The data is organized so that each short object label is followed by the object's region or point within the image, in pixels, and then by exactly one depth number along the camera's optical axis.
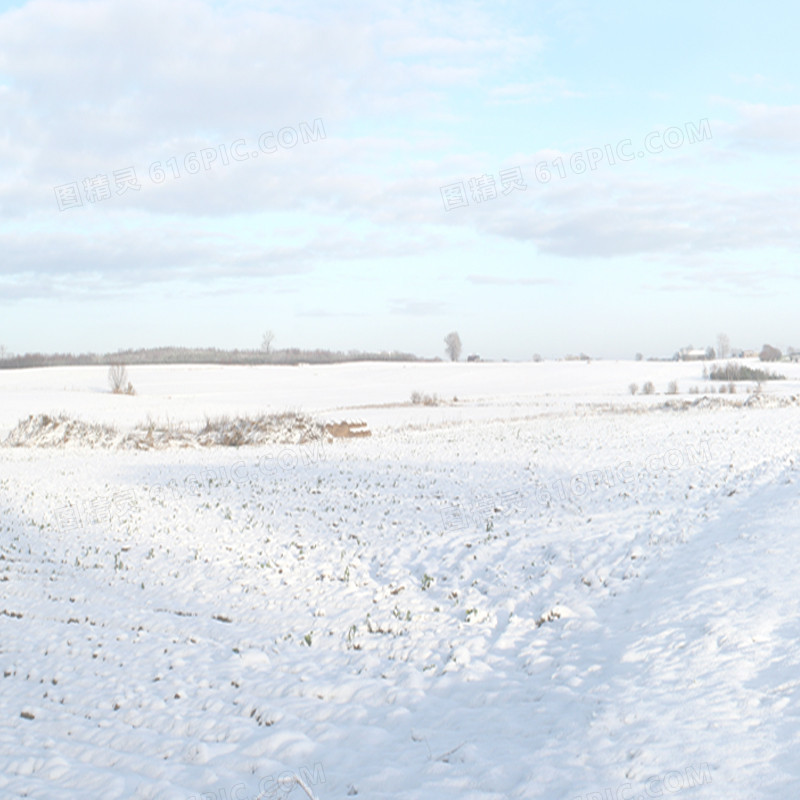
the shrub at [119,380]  72.38
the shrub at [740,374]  85.00
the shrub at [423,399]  65.69
